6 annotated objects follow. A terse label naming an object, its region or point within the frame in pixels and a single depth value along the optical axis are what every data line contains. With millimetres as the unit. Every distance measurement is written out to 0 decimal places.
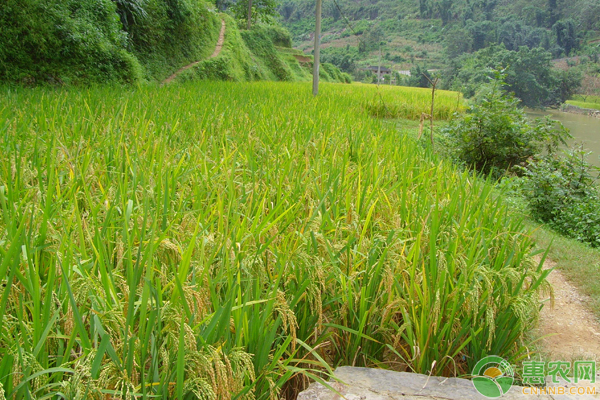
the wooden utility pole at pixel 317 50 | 10305
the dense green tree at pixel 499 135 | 6535
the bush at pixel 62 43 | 7016
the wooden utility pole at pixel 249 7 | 24984
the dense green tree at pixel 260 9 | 29028
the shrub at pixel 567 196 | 4374
